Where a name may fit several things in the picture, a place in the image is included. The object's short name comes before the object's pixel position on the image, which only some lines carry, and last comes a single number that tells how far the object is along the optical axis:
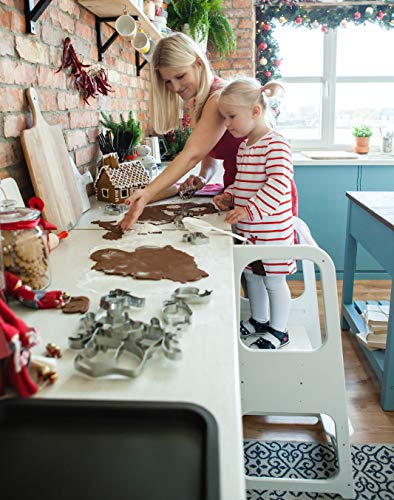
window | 4.25
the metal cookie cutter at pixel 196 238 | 1.44
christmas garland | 4.02
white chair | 1.58
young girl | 1.73
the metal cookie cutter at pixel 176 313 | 0.90
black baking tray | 0.55
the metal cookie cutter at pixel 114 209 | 1.87
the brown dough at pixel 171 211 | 1.78
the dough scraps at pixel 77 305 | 0.94
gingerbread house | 2.02
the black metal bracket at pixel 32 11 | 1.47
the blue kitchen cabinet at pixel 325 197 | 3.69
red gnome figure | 0.68
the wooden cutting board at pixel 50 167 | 1.46
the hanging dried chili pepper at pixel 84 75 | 1.83
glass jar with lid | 0.99
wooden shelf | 2.01
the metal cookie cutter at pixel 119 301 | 0.93
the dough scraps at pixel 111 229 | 1.53
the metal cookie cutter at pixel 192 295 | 0.99
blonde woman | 1.77
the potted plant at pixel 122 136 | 2.36
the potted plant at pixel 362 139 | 4.16
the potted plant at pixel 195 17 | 3.61
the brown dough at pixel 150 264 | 1.16
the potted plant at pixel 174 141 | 3.60
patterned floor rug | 1.66
